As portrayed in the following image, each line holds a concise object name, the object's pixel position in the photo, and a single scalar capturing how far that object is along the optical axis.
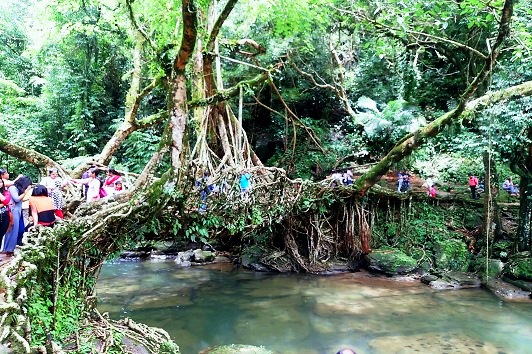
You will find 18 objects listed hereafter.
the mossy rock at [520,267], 10.25
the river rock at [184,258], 12.89
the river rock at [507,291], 9.94
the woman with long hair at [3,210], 5.94
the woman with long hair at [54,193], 6.00
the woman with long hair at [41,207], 5.41
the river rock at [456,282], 10.78
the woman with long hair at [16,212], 5.94
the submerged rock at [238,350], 6.24
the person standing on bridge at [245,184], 8.92
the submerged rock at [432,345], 7.22
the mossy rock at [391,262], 11.53
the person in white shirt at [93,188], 7.74
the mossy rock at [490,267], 10.90
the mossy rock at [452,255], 11.68
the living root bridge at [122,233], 3.95
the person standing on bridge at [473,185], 12.79
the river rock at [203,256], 13.04
